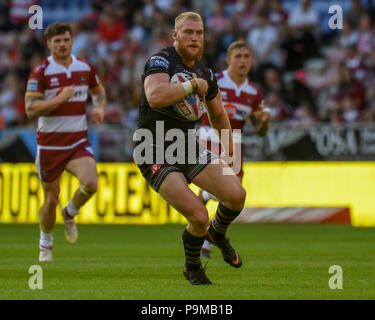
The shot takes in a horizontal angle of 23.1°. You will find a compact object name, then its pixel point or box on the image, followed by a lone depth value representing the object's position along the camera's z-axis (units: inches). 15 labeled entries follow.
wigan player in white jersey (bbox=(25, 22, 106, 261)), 450.9
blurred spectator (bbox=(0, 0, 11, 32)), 1062.4
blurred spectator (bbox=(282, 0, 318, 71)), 887.7
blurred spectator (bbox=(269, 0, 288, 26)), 913.0
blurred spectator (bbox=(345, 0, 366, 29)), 877.8
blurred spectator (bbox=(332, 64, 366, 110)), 799.1
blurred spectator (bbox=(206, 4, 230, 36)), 921.5
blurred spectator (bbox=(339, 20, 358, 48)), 862.5
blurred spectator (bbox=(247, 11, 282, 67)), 891.4
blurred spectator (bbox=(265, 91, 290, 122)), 800.3
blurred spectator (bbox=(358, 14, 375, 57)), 844.6
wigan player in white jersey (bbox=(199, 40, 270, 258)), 503.5
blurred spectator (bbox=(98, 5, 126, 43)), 989.8
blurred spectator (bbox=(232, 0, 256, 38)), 920.3
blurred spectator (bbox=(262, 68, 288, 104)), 827.4
